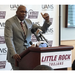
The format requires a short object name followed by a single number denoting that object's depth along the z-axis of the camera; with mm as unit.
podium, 3532
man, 4185
